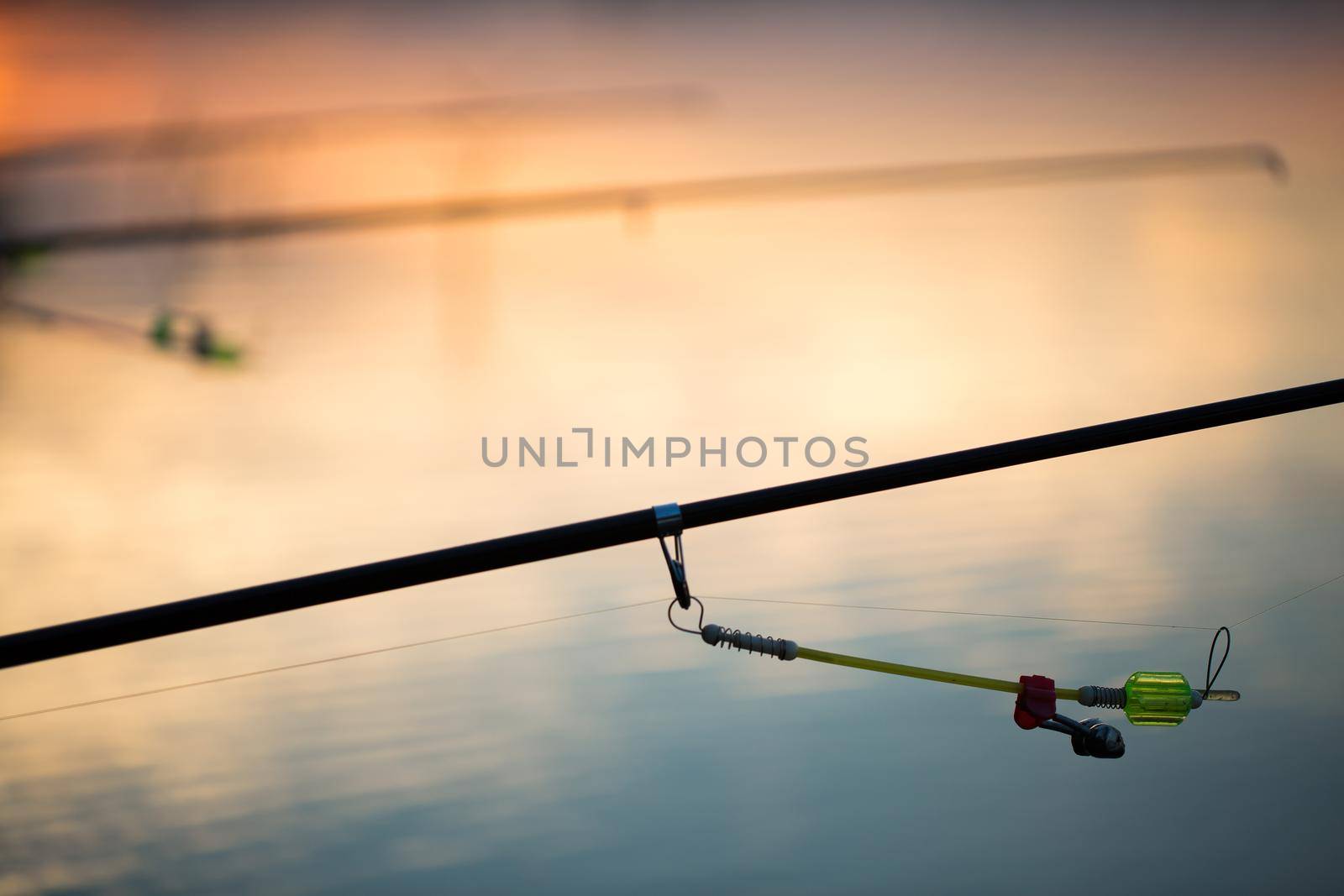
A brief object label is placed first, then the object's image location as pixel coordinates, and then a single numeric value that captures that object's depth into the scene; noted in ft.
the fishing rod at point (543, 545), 2.12
